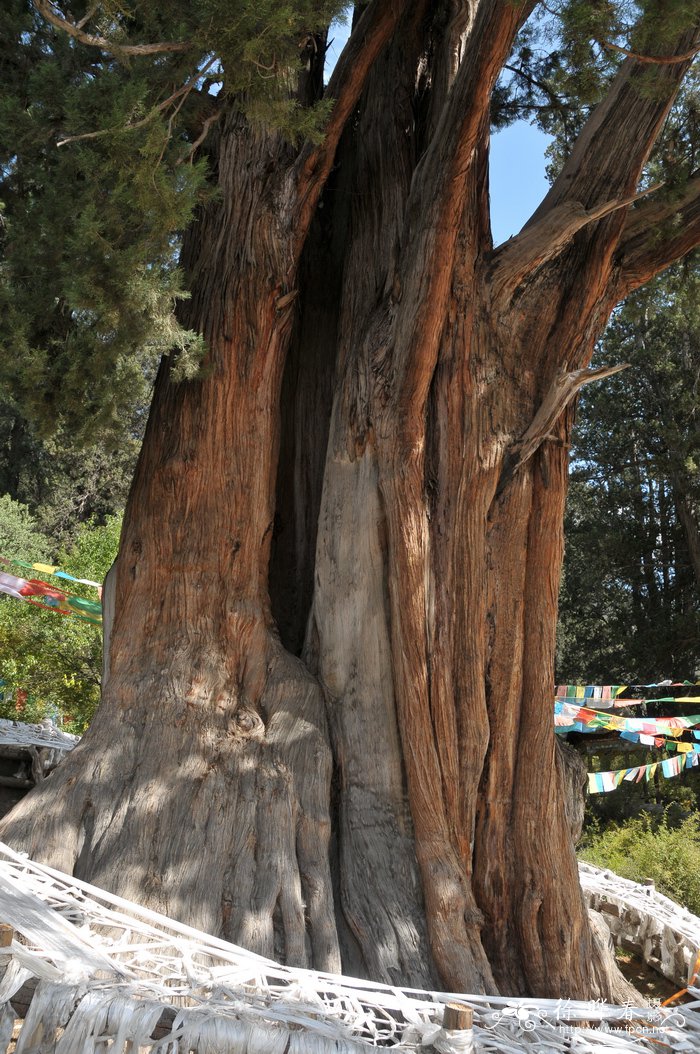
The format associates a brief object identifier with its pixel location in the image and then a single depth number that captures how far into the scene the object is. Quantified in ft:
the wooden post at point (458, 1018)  8.72
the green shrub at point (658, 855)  28.94
